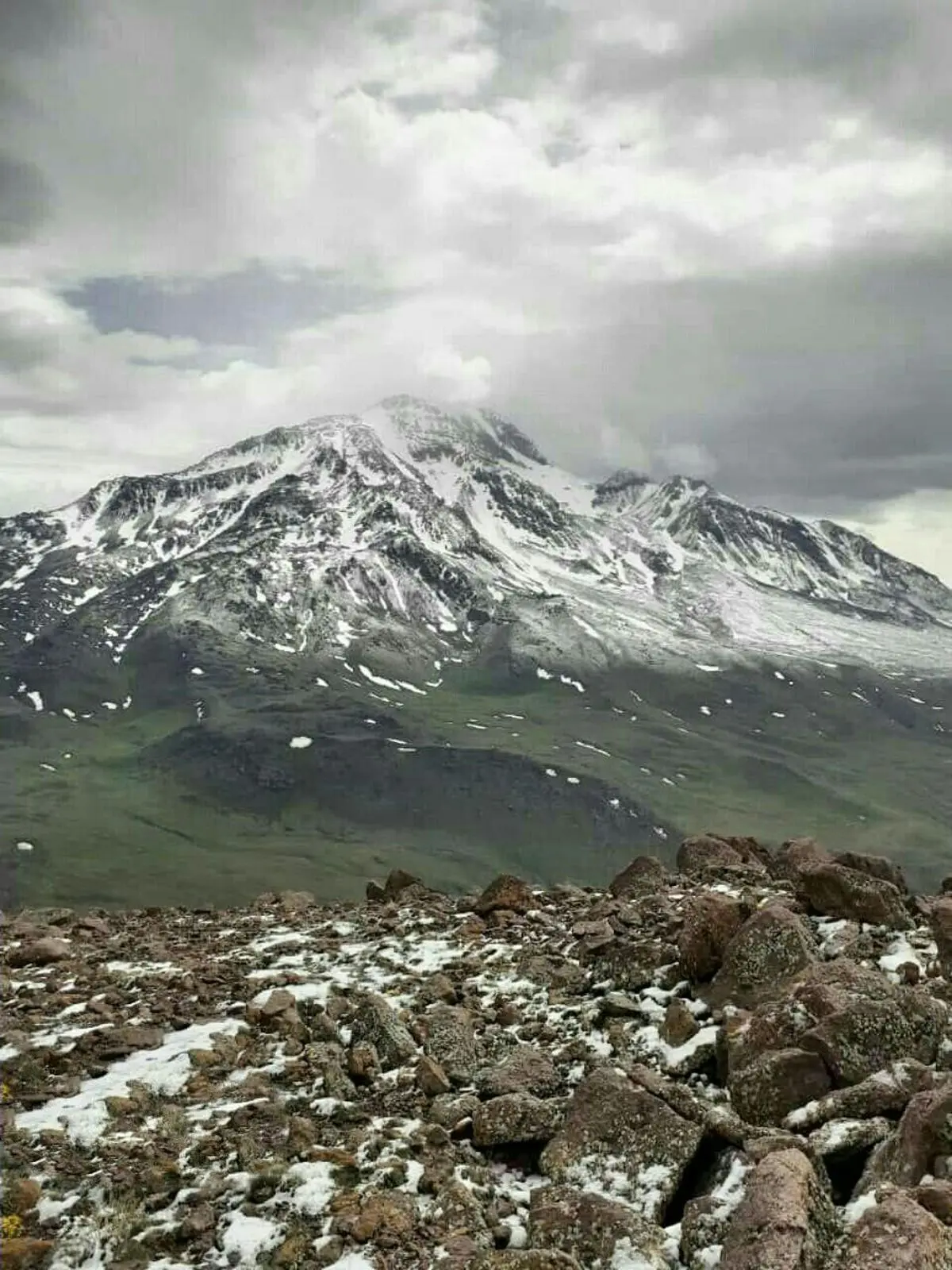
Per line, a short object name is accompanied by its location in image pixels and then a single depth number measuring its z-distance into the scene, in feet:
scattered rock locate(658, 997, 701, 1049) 54.44
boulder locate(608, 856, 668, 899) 92.32
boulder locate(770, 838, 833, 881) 91.20
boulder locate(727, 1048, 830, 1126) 43.86
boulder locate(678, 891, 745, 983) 61.72
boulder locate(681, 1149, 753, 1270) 35.19
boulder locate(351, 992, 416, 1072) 56.34
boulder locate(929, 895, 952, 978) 57.67
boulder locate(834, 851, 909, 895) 80.89
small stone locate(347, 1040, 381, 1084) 54.34
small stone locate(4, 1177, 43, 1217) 42.24
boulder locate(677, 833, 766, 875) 101.86
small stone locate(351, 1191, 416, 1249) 38.22
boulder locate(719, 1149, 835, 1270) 31.86
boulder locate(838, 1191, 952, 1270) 29.91
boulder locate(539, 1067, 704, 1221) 40.70
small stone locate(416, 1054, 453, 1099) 51.88
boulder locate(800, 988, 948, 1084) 44.60
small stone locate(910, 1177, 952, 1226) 32.37
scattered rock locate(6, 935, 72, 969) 81.10
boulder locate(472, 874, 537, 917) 90.48
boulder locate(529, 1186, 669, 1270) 35.70
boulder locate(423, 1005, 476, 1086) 54.08
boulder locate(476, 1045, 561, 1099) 50.39
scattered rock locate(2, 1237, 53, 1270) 38.86
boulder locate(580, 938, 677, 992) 63.57
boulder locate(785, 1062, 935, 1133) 41.24
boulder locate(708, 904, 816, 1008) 56.18
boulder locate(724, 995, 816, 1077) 47.24
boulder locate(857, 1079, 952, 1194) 35.94
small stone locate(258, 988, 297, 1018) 64.18
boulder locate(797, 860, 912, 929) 67.62
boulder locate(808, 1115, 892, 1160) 38.91
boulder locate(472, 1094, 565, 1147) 45.42
